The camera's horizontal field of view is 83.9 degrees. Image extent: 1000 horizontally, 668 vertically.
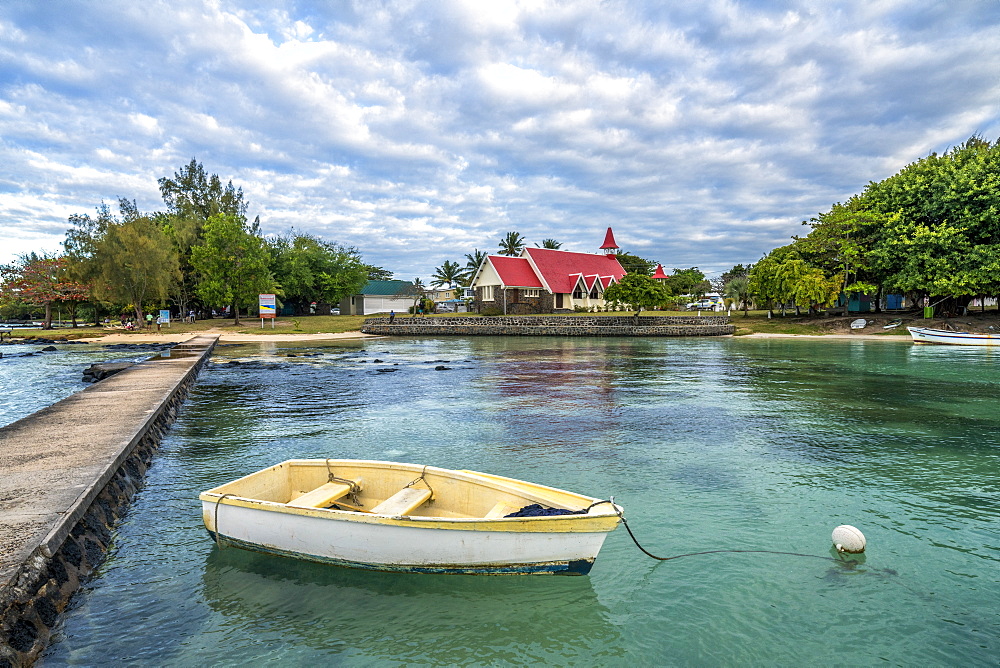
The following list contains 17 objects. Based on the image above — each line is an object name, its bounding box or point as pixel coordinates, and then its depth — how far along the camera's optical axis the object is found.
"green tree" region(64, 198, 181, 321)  51.84
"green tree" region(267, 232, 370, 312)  72.00
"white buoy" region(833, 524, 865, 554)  7.36
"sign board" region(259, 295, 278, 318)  56.91
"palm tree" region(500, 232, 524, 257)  98.19
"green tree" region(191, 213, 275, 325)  58.94
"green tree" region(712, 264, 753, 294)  108.81
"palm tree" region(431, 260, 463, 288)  109.12
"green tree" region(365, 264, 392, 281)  115.61
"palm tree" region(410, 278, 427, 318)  83.35
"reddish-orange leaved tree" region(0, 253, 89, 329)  57.38
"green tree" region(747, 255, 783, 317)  55.03
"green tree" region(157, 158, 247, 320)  64.69
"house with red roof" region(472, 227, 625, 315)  67.12
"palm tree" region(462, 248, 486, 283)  101.44
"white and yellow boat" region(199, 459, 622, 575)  5.98
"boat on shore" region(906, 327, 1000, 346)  39.22
